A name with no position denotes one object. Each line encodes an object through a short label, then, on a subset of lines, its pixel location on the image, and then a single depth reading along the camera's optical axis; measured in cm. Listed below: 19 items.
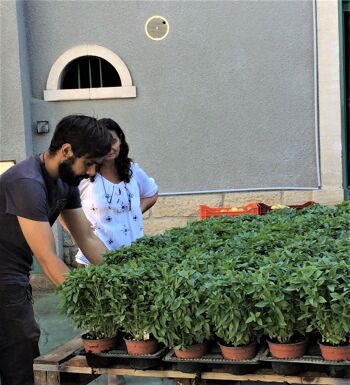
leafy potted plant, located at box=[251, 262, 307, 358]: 201
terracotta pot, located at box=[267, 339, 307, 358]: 205
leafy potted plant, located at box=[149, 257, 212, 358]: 209
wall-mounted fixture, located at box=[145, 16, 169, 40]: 726
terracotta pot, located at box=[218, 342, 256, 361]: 209
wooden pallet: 209
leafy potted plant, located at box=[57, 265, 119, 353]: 225
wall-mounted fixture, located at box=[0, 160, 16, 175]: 696
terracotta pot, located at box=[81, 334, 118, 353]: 229
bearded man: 258
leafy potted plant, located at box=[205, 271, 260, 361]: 204
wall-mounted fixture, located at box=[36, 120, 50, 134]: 744
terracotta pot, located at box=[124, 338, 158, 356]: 223
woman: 361
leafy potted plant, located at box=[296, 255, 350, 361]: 196
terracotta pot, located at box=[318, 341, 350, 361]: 201
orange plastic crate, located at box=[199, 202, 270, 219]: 594
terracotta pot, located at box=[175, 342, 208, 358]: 216
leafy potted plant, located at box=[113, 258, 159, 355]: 221
